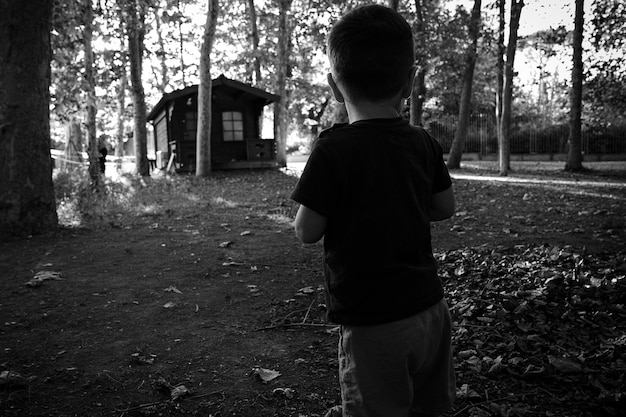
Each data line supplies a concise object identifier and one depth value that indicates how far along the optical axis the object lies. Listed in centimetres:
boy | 163
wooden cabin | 2319
